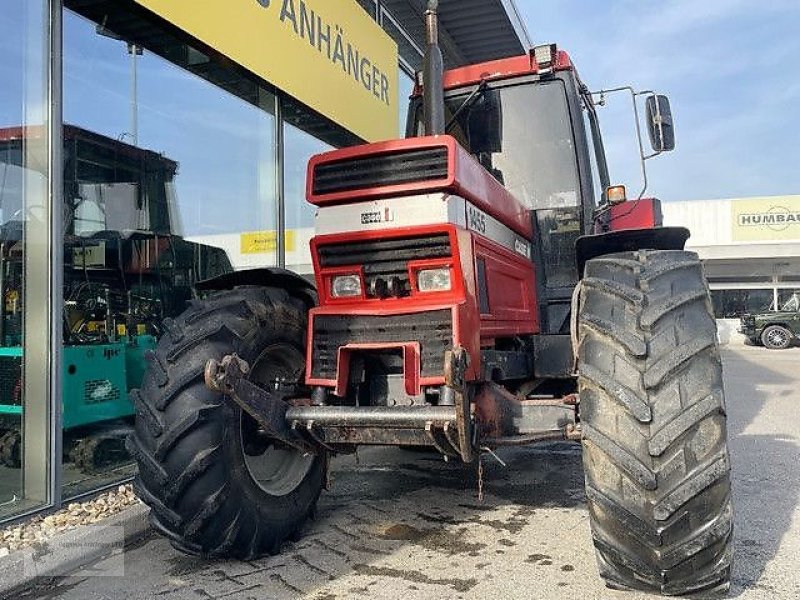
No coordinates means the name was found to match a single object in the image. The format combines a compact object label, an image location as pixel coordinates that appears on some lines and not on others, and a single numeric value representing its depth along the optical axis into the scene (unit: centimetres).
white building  2791
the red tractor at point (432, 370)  261
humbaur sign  2825
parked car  2239
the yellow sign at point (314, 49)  551
